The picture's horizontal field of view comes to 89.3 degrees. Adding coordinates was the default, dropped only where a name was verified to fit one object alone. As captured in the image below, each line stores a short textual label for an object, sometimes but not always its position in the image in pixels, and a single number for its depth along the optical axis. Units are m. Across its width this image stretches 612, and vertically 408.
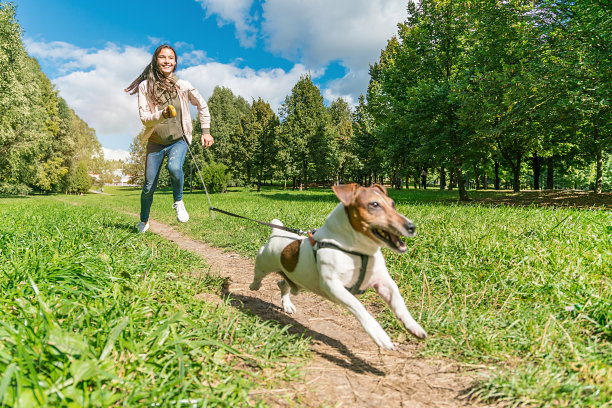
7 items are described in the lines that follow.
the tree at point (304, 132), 33.25
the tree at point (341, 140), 38.91
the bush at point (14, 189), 30.23
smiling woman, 4.75
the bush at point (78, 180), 39.47
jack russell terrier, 2.02
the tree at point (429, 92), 14.80
